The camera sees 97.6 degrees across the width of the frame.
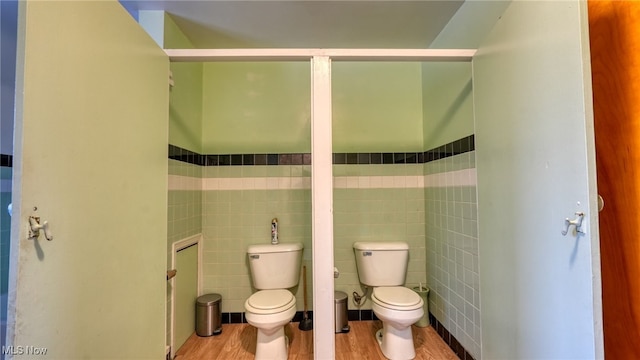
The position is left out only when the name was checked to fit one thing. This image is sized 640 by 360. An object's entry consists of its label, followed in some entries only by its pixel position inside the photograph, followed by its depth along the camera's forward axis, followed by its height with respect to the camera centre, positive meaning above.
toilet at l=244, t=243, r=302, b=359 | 1.75 -0.71
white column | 1.33 -0.15
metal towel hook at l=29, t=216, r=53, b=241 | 0.77 -0.09
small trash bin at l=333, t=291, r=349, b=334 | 2.17 -0.96
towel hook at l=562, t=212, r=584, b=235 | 0.79 -0.09
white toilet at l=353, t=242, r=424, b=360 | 1.77 -0.70
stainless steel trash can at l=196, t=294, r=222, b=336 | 2.16 -0.95
